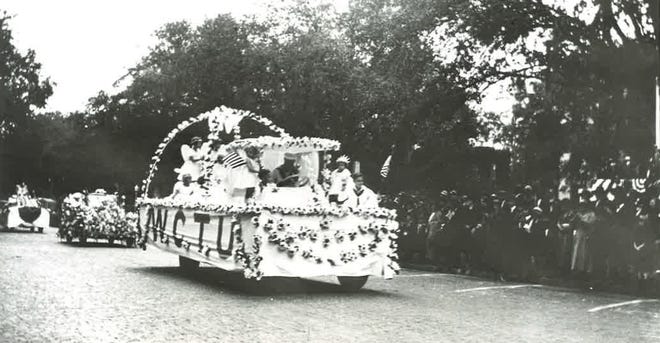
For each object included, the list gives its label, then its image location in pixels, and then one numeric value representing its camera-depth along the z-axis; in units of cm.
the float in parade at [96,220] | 2444
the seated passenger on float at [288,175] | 1472
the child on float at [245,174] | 1454
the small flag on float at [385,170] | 1700
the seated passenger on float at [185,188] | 1736
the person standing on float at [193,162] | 1808
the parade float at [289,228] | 1335
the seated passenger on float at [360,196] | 1473
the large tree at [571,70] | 1081
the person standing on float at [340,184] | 1477
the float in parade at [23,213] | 3294
